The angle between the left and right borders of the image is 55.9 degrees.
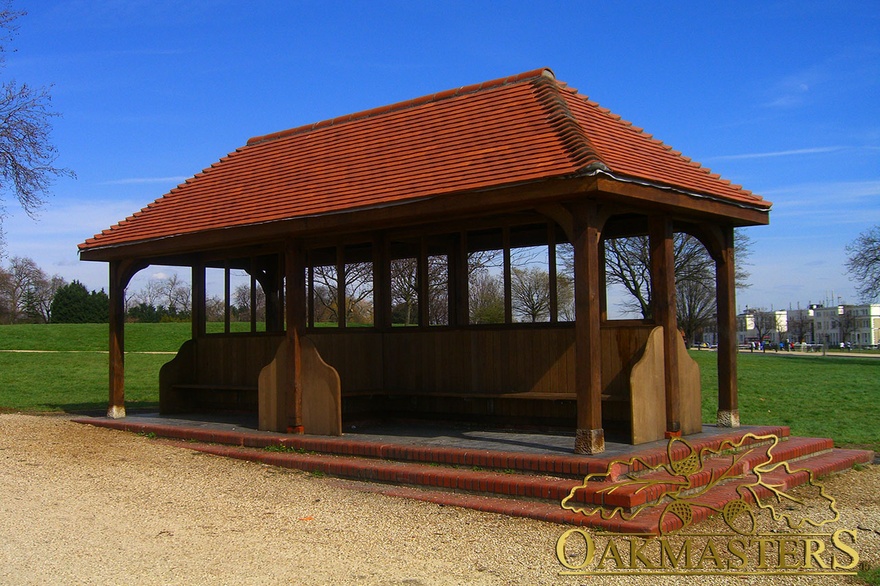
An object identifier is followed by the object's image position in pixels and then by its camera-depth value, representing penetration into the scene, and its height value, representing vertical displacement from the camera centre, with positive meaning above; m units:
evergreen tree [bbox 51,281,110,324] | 61.12 +1.81
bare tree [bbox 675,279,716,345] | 43.31 +0.85
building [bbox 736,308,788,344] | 125.34 -1.06
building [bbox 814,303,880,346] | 140.00 -0.83
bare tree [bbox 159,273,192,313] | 76.12 +3.23
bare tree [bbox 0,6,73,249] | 20.11 +4.44
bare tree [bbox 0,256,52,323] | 72.00 +3.65
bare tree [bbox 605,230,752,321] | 30.91 +2.33
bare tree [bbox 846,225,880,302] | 42.50 +2.94
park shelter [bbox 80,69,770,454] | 9.01 +1.21
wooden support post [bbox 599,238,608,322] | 10.82 +0.43
